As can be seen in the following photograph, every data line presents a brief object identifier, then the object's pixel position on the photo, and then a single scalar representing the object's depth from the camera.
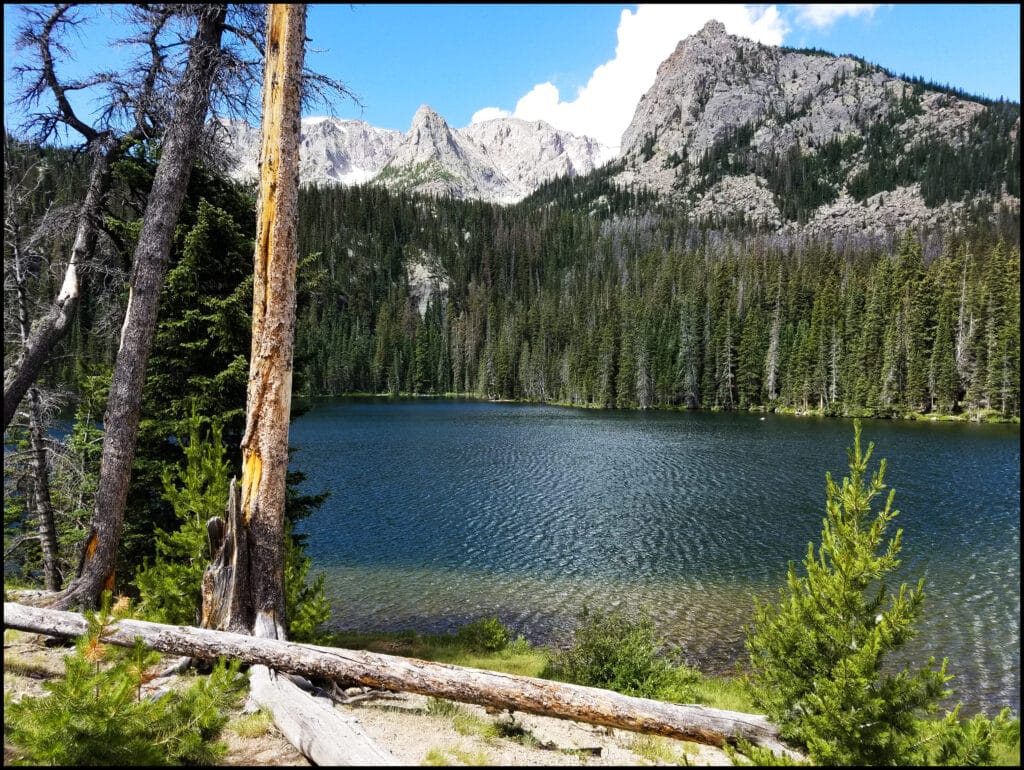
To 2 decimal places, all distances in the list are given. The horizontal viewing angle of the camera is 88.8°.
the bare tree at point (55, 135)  7.33
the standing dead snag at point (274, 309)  6.78
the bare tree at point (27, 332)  8.77
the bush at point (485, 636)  11.12
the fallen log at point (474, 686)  5.44
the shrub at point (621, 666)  8.23
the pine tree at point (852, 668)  4.77
